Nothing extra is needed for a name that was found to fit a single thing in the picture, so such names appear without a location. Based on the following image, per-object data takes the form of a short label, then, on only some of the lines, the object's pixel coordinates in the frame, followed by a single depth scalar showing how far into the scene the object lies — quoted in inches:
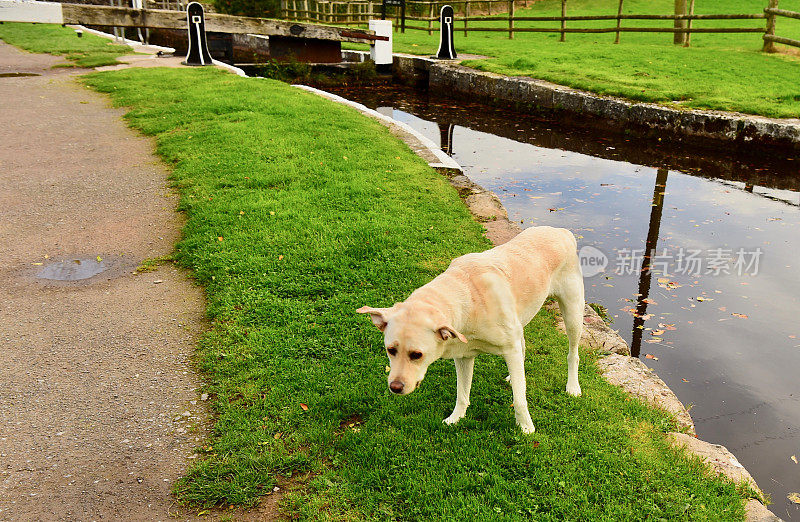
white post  811.4
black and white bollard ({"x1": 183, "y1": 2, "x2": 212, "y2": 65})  714.2
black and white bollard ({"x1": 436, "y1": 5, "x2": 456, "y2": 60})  789.7
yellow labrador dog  128.6
